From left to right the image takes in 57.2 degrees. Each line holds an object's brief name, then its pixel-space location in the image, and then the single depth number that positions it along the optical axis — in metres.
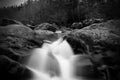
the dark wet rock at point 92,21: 12.23
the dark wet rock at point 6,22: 8.85
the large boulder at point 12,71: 4.42
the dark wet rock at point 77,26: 13.09
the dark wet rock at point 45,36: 7.33
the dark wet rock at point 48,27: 11.82
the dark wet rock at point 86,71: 4.82
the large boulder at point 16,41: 5.20
